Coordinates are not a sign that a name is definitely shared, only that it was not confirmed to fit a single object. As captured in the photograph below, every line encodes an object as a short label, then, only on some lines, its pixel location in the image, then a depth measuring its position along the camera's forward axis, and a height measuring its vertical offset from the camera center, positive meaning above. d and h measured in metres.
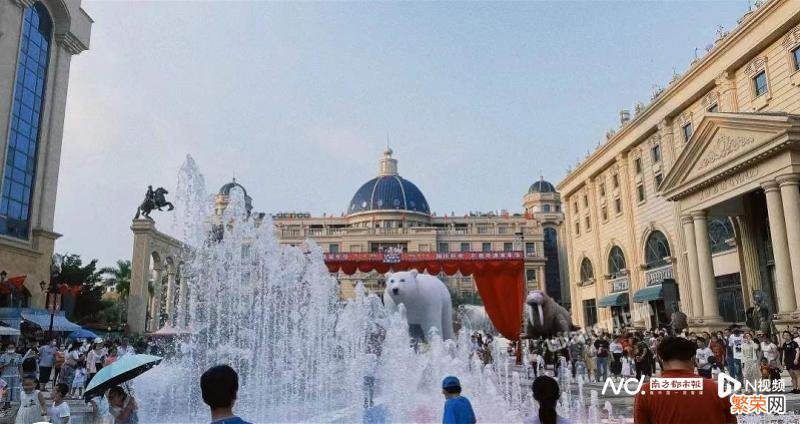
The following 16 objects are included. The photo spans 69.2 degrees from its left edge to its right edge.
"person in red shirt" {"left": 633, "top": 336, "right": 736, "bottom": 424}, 2.74 -0.35
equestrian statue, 26.88 +6.08
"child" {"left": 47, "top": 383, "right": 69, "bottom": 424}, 5.33 -0.66
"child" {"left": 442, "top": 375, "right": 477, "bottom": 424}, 4.19 -0.55
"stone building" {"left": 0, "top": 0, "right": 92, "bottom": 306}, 24.02 +9.38
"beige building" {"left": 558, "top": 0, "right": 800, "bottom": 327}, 16.27 +4.93
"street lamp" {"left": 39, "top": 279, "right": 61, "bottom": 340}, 17.00 +1.05
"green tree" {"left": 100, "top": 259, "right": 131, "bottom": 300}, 43.47 +4.39
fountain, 9.71 -0.32
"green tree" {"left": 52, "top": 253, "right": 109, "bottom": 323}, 37.47 +3.46
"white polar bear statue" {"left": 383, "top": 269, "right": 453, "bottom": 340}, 12.13 +0.69
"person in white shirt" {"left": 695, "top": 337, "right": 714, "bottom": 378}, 11.31 -0.62
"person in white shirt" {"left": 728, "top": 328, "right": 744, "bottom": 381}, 12.07 -0.47
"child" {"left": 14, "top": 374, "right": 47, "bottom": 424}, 5.62 -0.66
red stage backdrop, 17.75 +2.08
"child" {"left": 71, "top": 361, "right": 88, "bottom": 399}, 12.56 -0.97
